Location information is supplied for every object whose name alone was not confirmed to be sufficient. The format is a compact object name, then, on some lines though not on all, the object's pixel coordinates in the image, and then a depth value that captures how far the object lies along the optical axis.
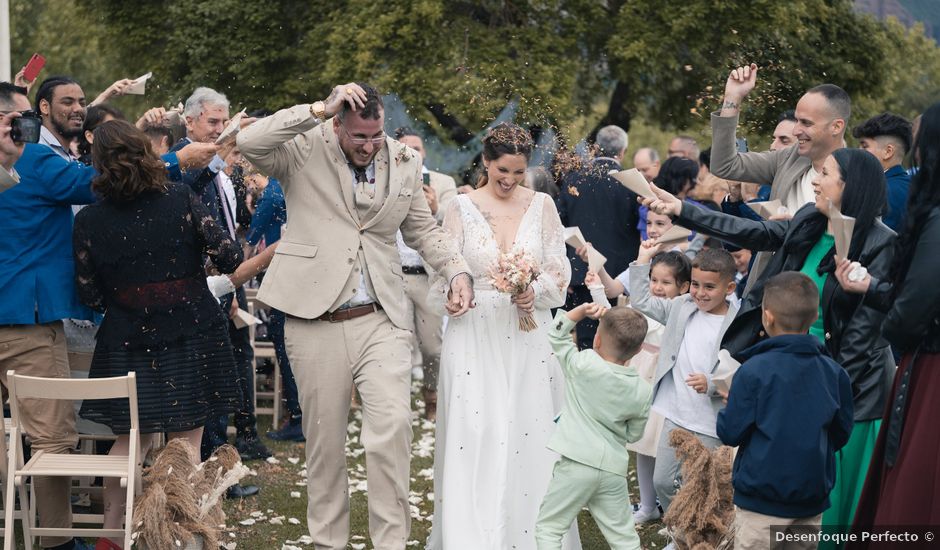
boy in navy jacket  4.66
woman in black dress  5.61
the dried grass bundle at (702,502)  5.36
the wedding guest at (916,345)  4.48
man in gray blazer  5.86
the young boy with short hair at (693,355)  6.12
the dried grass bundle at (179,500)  5.41
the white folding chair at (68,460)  5.23
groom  5.70
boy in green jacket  5.27
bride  6.01
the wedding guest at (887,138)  6.82
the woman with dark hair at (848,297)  5.03
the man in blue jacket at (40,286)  5.77
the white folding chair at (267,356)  9.66
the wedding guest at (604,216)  9.46
